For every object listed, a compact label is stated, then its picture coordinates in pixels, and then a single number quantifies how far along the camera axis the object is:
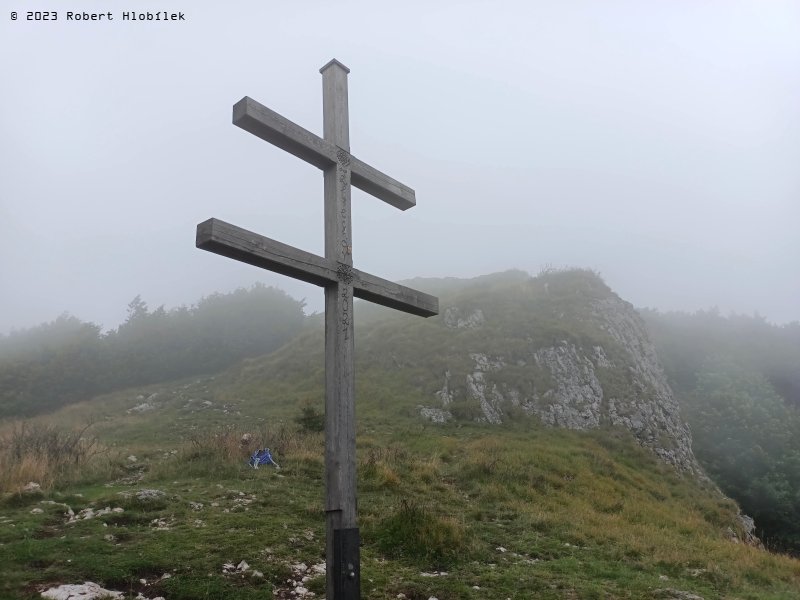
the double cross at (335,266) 4.78
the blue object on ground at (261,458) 13.61
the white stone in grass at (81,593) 5.58
